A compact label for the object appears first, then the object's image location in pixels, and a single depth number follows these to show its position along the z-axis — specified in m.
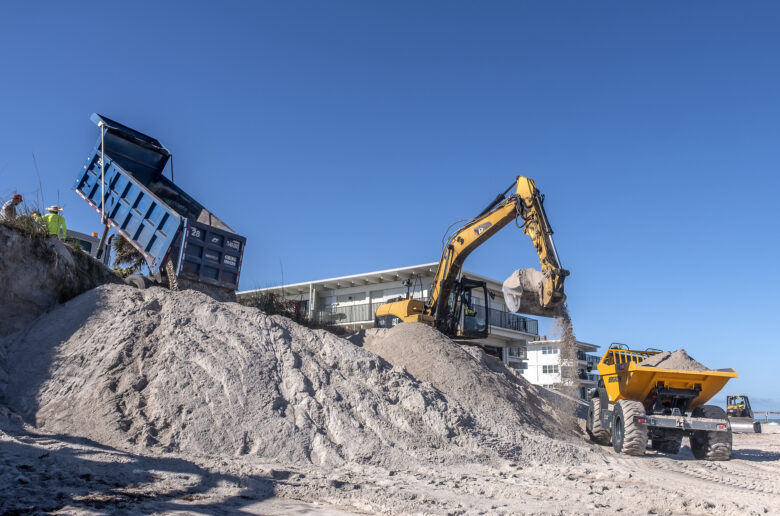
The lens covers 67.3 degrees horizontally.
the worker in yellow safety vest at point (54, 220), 13.37
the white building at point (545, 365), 43.16
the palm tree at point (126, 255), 15.83
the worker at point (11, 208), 12.01
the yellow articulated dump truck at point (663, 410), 11.80
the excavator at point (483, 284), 13.82
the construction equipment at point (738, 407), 31.20
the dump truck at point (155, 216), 13.74
